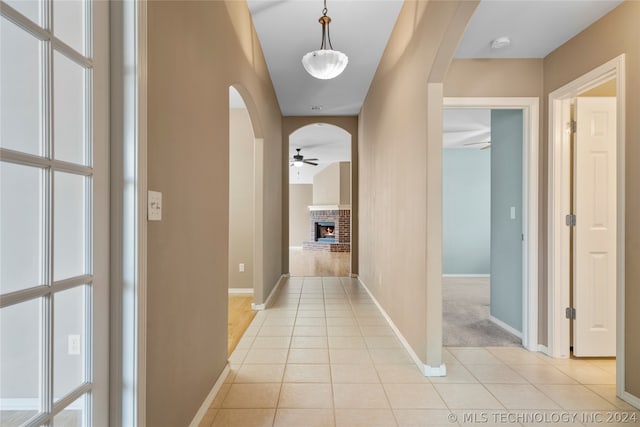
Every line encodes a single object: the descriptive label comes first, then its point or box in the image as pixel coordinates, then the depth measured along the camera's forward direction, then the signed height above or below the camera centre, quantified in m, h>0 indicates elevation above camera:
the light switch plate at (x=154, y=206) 1.21 +0.02
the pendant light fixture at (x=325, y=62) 2.57 +1.20
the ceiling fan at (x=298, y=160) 7.97 +1.29
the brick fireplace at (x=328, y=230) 11.34 -0.69
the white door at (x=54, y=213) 0.80 +0.00
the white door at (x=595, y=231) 2.67 -0.16
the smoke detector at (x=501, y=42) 2.62 +1.39
